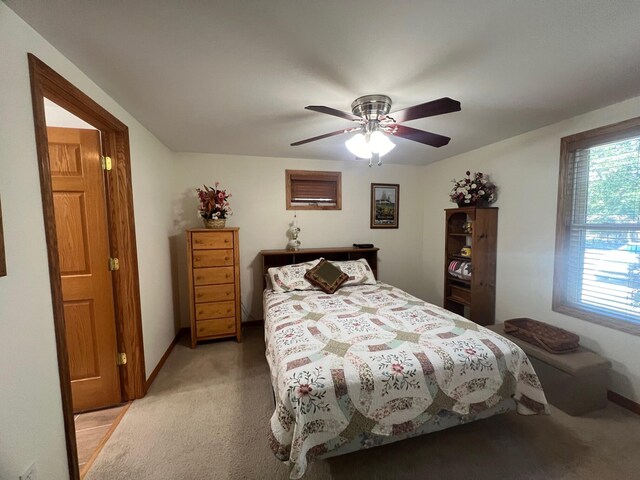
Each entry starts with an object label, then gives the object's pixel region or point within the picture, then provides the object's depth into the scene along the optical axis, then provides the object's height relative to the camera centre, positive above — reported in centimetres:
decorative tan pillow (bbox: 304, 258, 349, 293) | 288 -64
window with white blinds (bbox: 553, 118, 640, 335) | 193 -8
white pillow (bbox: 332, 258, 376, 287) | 312 -64
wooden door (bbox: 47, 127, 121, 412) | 179 -28
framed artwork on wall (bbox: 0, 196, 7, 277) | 96 -14
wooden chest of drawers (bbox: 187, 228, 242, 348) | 283 -68
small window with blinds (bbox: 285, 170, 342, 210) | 353 +46
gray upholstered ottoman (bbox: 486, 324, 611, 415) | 184 -120
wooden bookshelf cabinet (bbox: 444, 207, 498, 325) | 287 -52
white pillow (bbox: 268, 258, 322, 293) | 291 -65
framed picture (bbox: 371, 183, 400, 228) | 386 +26
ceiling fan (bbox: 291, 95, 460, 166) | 167 +67
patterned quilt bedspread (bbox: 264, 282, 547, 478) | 128 -87
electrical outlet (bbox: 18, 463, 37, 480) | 103 -103
